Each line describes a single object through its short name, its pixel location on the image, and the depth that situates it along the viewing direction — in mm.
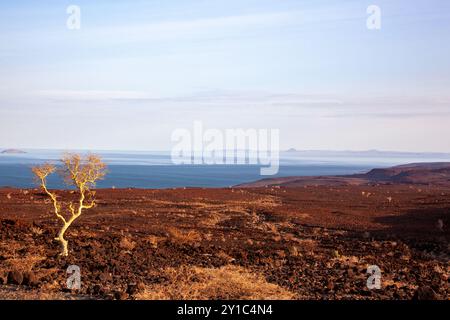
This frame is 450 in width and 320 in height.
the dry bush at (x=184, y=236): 23939
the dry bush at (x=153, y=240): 21930
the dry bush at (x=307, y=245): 22722
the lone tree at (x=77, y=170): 18828
